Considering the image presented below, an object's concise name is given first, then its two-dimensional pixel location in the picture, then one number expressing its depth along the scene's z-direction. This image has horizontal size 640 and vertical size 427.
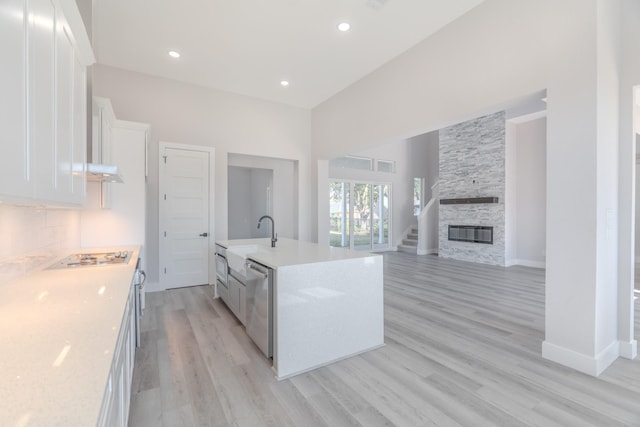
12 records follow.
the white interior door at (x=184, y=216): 4.66
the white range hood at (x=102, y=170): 2.04
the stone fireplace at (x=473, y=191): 6.75
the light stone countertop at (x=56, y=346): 0.63
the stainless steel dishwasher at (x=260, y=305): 2.38
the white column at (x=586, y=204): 2.27
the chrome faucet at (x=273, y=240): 3.39
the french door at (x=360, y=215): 8.61
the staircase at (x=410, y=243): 9.03
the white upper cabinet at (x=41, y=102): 0.90
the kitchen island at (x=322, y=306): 2.25
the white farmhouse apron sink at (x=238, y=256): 2.94
